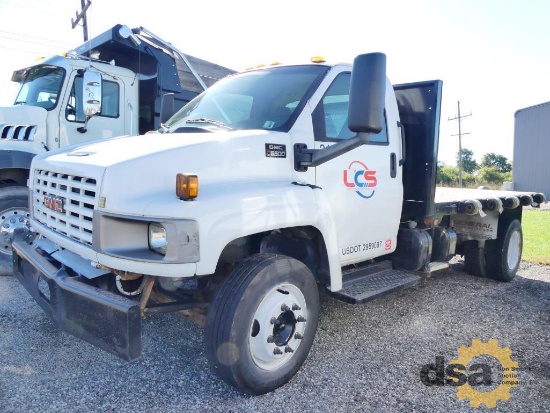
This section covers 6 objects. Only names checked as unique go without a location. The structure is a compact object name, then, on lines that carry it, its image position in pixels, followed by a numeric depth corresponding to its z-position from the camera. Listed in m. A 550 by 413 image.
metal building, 27.64
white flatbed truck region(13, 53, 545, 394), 2.52
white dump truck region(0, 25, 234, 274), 5.36
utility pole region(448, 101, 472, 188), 36.38
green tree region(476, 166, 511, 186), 48.19
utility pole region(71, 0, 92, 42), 18.56
